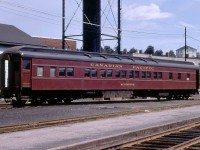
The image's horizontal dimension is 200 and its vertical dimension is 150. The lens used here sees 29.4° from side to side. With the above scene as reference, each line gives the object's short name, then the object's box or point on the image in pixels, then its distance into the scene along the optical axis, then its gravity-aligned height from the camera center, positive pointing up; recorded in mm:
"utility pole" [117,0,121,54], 40500 +5421
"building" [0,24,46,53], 39238 +4693
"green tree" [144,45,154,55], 129000 +10516
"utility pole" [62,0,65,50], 36969 +5455
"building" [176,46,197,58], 191750 +14773
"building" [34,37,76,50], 66625 +6732
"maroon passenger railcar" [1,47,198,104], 23234 +311
